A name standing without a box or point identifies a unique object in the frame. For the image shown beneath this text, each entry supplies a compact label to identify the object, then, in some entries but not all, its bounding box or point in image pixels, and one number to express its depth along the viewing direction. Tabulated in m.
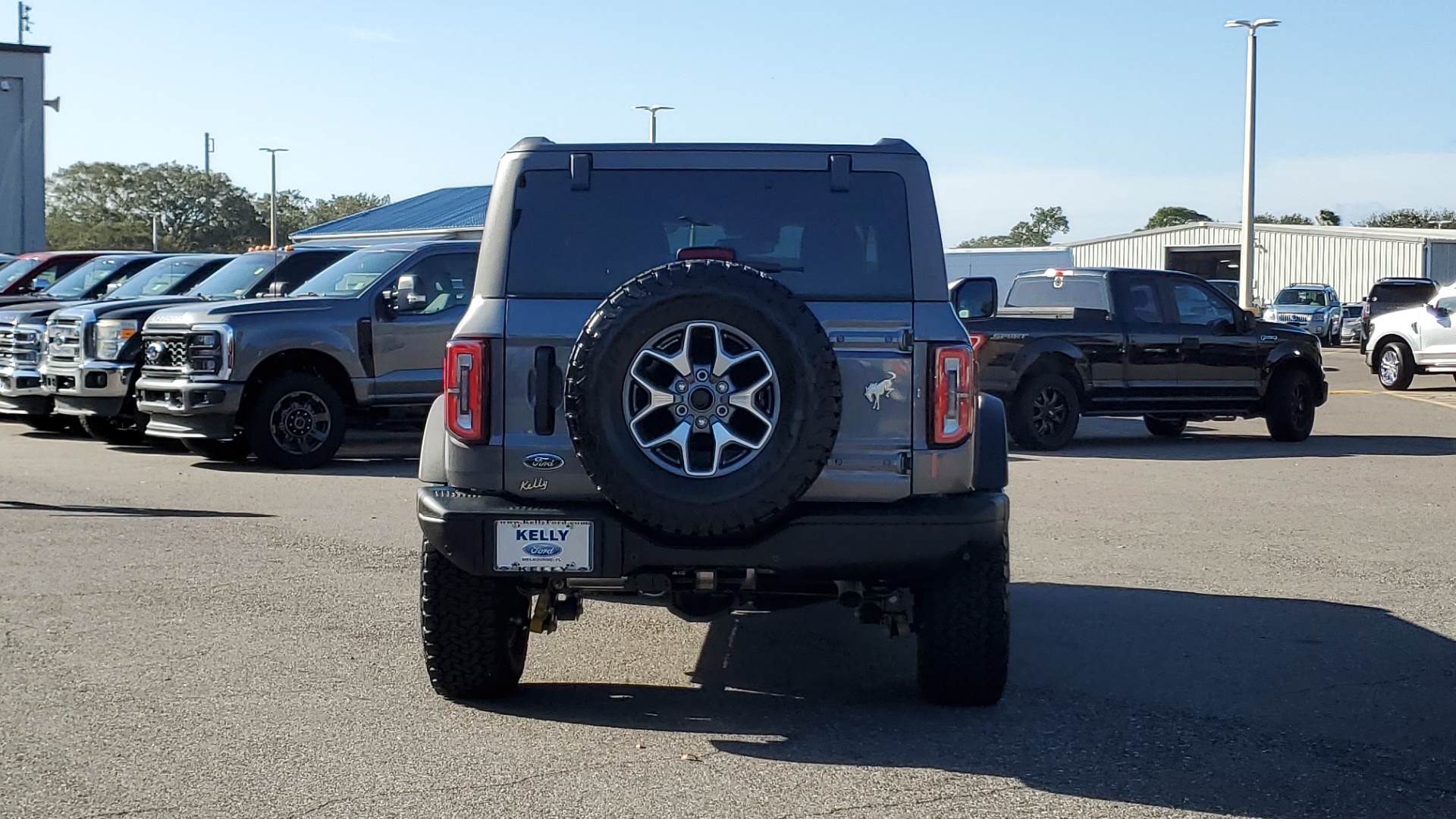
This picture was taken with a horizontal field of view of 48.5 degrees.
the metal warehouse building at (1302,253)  59.81
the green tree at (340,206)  111.06
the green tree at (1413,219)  110.25
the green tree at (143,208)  83.12
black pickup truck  15.53
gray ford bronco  4.93
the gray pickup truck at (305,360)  13.12
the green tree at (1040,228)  143.25
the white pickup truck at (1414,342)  24.67
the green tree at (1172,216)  125.44
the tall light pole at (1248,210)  36.50
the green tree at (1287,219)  111.44
